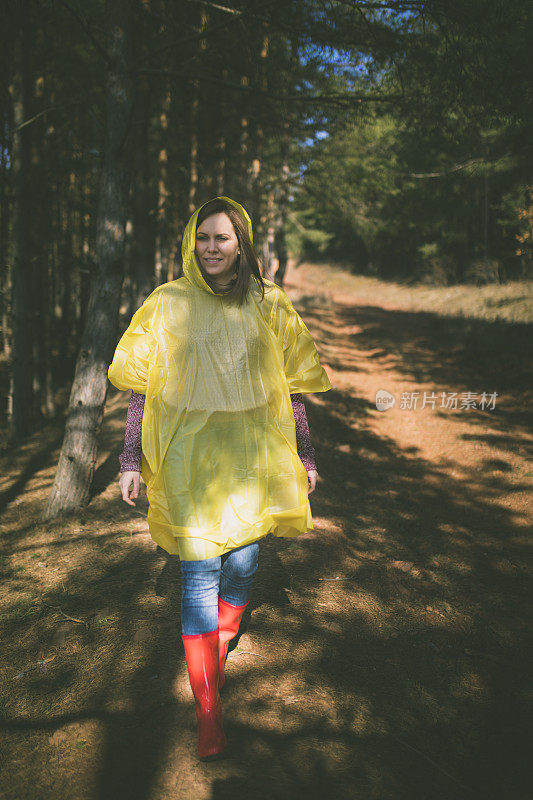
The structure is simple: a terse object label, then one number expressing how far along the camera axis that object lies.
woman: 2.02
